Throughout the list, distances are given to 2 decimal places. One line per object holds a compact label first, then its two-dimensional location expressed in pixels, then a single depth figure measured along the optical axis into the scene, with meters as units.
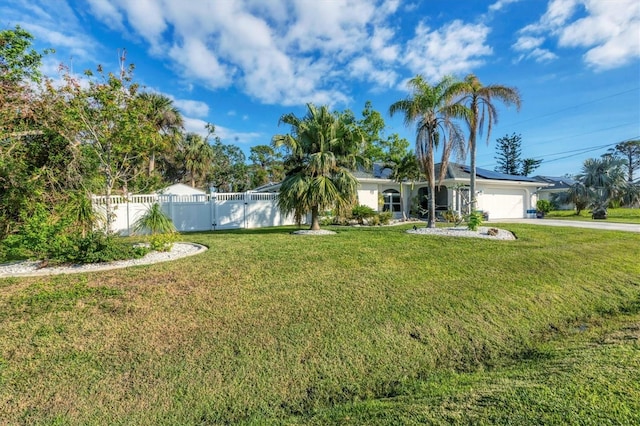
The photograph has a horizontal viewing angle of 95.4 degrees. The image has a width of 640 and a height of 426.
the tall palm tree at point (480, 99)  12.27
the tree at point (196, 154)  30.52
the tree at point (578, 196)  22.16
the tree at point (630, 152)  46.22
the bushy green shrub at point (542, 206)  23.03
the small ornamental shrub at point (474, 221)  11.35
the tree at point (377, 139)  23.11
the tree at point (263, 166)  39.03
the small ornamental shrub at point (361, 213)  16.12
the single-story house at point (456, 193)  19.56
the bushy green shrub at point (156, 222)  8.59
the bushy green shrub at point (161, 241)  7.76
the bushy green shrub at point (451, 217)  14.50
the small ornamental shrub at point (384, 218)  16.36
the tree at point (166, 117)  22.58
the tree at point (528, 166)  48.22
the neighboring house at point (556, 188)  31.71
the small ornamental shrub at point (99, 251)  6.58
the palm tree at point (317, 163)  11.00
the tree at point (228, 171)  39.42
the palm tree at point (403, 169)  18.02
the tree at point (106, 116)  7.63
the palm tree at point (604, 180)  20.50
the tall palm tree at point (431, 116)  11.77
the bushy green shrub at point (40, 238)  6.27
